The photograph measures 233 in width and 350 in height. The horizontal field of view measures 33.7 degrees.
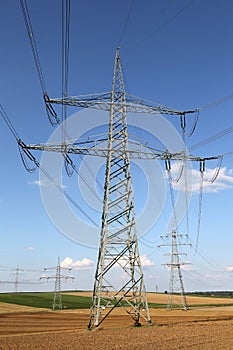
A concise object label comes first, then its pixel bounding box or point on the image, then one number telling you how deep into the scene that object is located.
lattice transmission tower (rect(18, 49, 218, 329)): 28.17
